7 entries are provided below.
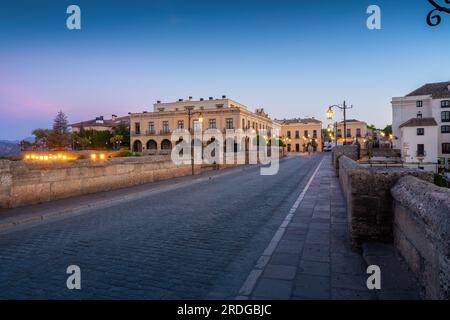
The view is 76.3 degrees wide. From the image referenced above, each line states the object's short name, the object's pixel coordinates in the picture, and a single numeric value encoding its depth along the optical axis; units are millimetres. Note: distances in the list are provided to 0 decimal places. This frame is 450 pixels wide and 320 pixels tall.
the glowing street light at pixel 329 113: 22562
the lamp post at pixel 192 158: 20188
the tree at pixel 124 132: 65812
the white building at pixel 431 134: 45031
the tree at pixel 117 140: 63969
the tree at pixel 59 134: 52781
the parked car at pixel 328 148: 79469
